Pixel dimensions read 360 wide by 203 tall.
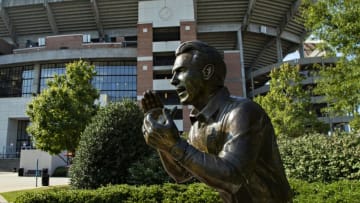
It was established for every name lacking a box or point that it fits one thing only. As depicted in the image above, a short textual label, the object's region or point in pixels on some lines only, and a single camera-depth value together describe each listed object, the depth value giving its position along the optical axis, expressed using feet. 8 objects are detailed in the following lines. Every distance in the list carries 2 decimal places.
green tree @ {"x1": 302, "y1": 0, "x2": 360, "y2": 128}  31.07
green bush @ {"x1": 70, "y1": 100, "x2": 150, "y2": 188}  34.30
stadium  135.74
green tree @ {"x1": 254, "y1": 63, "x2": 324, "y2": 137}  71.51
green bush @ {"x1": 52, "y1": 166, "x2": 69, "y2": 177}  88.96
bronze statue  4.62
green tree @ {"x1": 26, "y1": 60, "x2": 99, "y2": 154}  59.47
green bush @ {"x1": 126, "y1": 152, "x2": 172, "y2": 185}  31.99
